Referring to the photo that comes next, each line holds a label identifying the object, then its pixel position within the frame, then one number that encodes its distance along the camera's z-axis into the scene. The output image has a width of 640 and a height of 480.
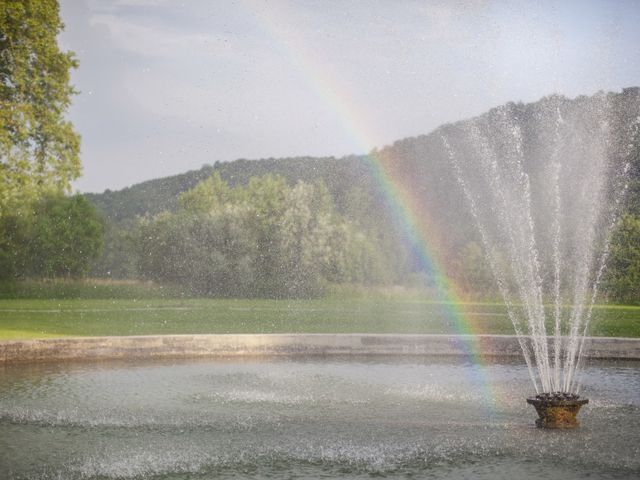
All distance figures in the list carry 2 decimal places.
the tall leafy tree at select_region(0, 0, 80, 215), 28.88
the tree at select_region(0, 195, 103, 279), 57.69
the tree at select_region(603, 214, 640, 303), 44.28
